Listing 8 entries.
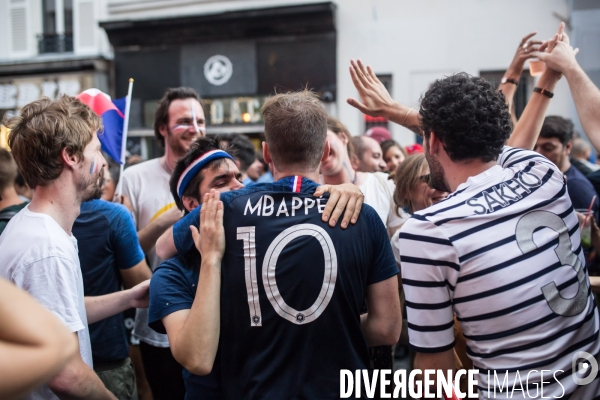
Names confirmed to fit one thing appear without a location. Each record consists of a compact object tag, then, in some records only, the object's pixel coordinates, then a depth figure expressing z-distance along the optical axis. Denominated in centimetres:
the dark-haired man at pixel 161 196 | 329
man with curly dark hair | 168
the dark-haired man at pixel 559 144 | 404
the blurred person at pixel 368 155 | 517
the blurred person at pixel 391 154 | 596
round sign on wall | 1184
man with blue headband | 187
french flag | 377
